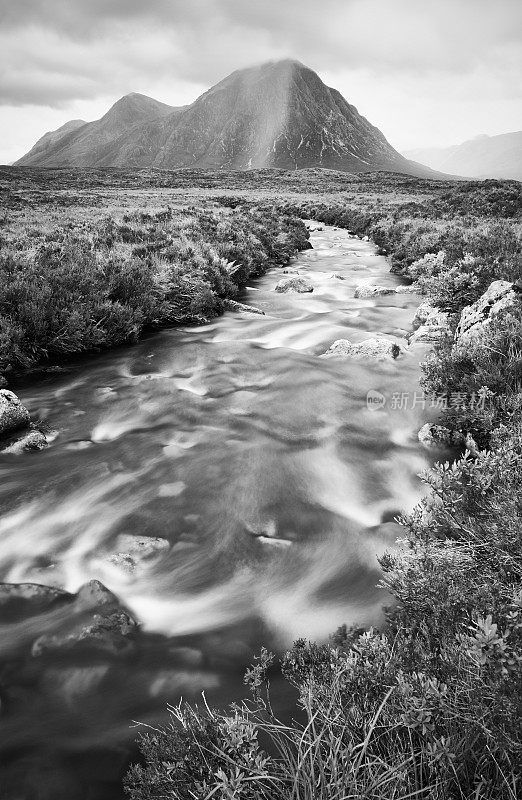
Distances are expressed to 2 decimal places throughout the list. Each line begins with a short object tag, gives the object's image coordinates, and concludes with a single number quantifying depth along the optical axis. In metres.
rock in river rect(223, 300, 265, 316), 12.83
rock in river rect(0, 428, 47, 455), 6.09
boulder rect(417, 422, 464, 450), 5.82
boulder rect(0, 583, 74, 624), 3.77
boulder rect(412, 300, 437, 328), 11.16
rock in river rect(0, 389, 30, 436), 6.26
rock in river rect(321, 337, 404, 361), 9.18
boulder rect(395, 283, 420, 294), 14.57
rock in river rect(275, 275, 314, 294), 15.10
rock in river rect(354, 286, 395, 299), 14.54
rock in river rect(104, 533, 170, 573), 4.38
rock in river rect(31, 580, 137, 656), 3.48
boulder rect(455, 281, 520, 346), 6.41
